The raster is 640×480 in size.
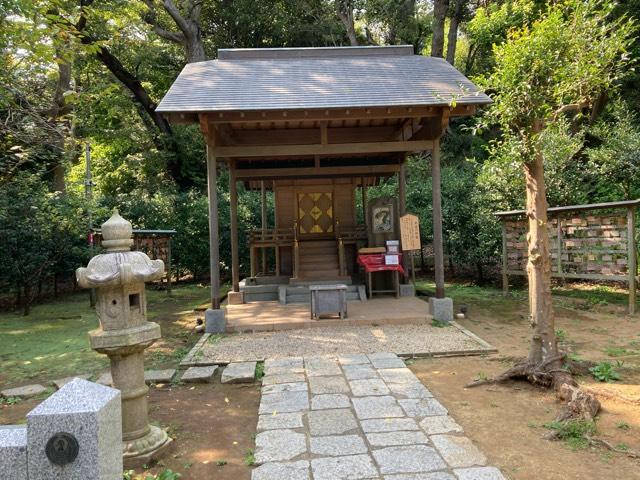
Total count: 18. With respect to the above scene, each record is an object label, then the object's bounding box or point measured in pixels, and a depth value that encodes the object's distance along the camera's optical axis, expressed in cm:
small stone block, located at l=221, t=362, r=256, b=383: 491
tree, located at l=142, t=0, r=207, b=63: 1661
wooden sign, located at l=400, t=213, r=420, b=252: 836
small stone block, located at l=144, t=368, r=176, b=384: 499
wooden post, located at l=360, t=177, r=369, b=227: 1182
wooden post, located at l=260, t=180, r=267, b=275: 1143
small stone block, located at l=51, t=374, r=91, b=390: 490
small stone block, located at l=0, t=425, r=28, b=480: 180
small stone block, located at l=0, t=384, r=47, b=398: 463
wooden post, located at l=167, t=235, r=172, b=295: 1211
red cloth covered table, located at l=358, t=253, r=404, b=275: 921
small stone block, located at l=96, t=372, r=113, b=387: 491
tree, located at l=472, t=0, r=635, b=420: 411
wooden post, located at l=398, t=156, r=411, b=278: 1031
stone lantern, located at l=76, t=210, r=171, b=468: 315
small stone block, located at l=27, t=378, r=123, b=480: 179
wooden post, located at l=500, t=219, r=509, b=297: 1033
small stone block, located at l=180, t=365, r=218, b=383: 500
